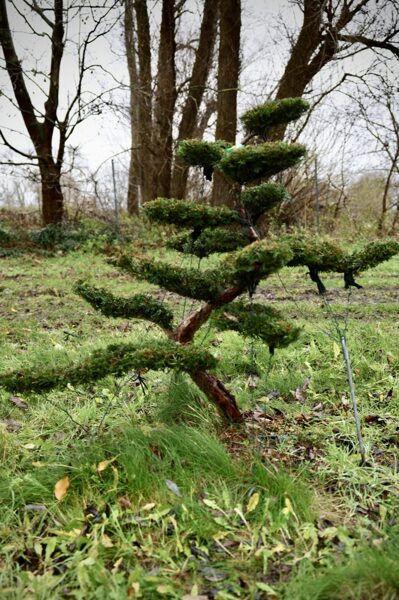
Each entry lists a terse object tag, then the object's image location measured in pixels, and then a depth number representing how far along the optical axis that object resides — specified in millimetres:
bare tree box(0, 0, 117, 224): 9117
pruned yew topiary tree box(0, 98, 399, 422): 2047
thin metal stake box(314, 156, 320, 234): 10188
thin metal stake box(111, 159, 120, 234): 10745
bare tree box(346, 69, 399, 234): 9508
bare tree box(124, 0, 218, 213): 10812
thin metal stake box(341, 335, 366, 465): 2234
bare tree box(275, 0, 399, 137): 8430
